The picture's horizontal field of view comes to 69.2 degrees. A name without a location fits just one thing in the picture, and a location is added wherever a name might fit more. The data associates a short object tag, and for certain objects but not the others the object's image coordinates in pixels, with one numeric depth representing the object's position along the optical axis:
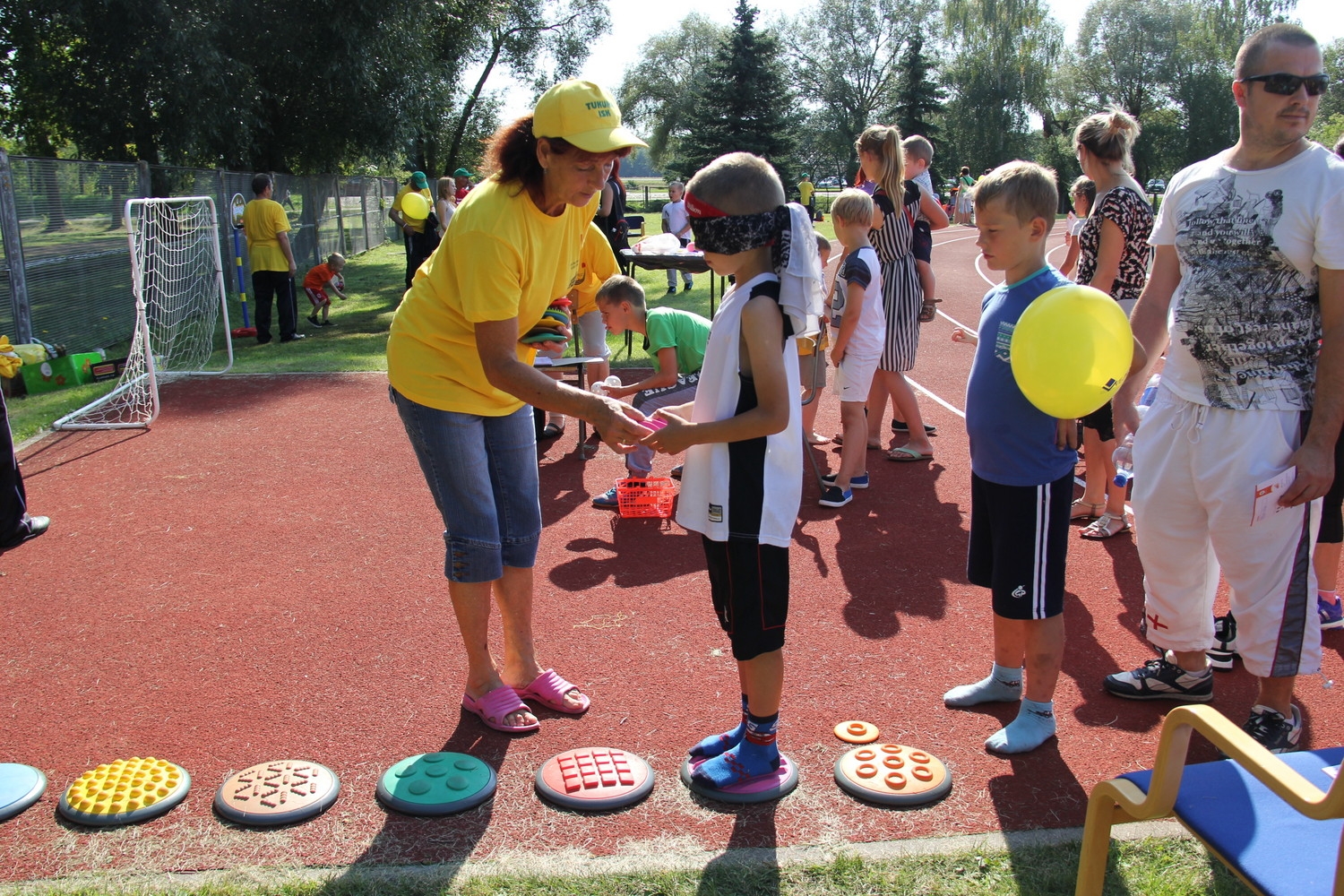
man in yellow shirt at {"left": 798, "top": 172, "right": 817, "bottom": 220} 31.57
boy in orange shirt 15.12
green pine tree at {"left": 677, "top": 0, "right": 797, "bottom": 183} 43.31
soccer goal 8.48
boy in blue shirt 3.25
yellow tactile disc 3.06
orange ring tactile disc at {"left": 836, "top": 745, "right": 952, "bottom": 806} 3.14
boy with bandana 2.82
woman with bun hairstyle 4.89
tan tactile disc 3.07
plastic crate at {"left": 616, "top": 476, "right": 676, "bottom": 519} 6.02
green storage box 9.90
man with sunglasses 3.00
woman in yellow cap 3.05
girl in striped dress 6.60
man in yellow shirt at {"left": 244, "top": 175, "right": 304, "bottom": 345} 12.77
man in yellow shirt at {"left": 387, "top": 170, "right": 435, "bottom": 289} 13.61
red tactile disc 3.13
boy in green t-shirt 6.28
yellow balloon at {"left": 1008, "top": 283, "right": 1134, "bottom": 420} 2.92
